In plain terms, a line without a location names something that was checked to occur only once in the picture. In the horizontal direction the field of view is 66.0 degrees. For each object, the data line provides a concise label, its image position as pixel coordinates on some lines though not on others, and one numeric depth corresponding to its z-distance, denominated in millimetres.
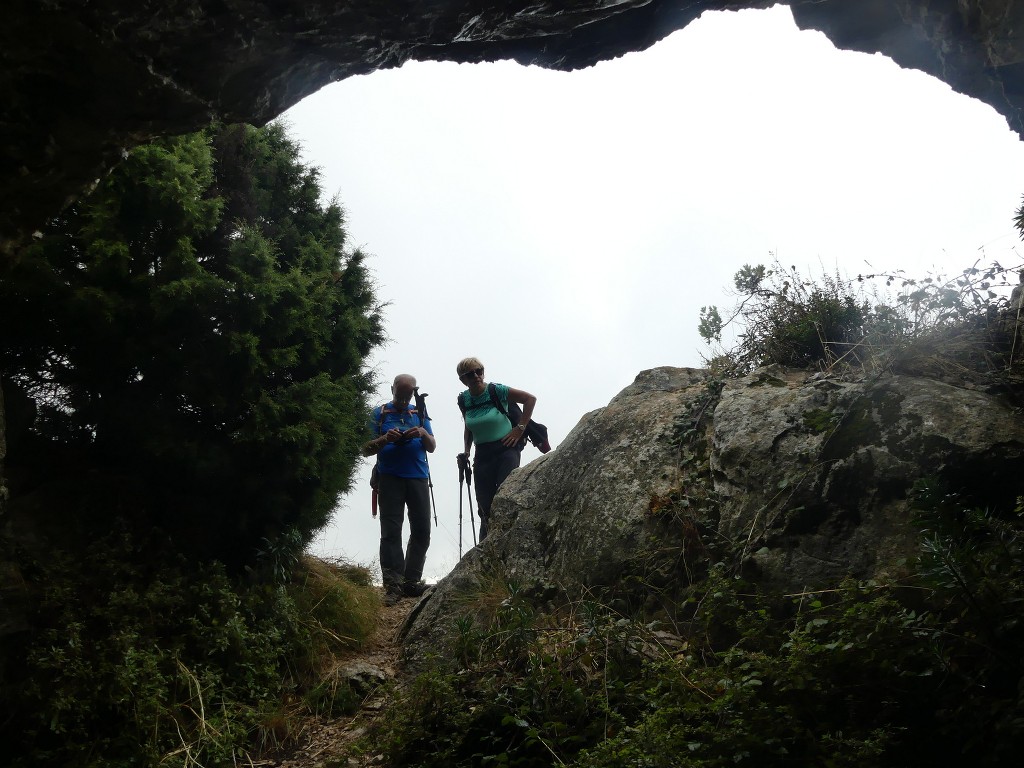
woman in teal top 8852
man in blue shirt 8828
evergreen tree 6562
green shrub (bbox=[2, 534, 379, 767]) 5188
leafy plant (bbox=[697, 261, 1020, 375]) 5551
